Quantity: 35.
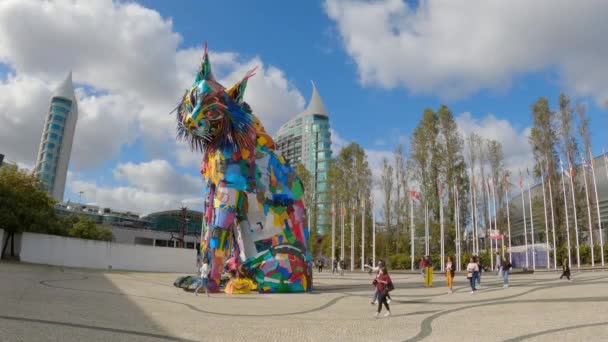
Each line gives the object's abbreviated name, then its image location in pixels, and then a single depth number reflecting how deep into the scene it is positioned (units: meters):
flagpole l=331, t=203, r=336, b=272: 47.44
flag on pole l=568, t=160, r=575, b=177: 41.05
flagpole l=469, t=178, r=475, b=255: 46.48
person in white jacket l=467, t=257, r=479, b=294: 17.33
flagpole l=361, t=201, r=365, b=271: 47.58
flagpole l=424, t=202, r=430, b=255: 43.34
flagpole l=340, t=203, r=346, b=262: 48.29
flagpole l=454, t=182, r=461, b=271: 42.59
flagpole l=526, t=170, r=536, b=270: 44.03
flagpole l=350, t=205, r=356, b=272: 47.81
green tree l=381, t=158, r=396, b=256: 53.91
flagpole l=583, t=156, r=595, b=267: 38.09
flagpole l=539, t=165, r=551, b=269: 43.55
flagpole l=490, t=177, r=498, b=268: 52.31
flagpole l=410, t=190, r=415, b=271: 42.05
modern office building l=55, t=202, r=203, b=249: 87.75
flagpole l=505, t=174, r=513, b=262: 45.16
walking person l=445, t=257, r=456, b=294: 17.88
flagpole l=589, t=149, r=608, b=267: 37.53
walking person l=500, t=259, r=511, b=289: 19.23
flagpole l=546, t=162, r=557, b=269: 41.16
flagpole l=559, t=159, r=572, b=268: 38.83
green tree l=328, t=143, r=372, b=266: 54.25
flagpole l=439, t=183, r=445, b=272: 41.28
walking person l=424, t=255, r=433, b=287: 21.09
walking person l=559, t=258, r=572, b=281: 21.46
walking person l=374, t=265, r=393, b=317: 11.36
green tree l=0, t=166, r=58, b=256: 33.91
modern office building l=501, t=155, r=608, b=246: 46.06
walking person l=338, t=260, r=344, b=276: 37.54
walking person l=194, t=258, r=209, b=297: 16.67
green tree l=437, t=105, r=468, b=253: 47.78
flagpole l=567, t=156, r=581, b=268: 39.37
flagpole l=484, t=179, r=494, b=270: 43.59
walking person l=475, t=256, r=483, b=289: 18.12
